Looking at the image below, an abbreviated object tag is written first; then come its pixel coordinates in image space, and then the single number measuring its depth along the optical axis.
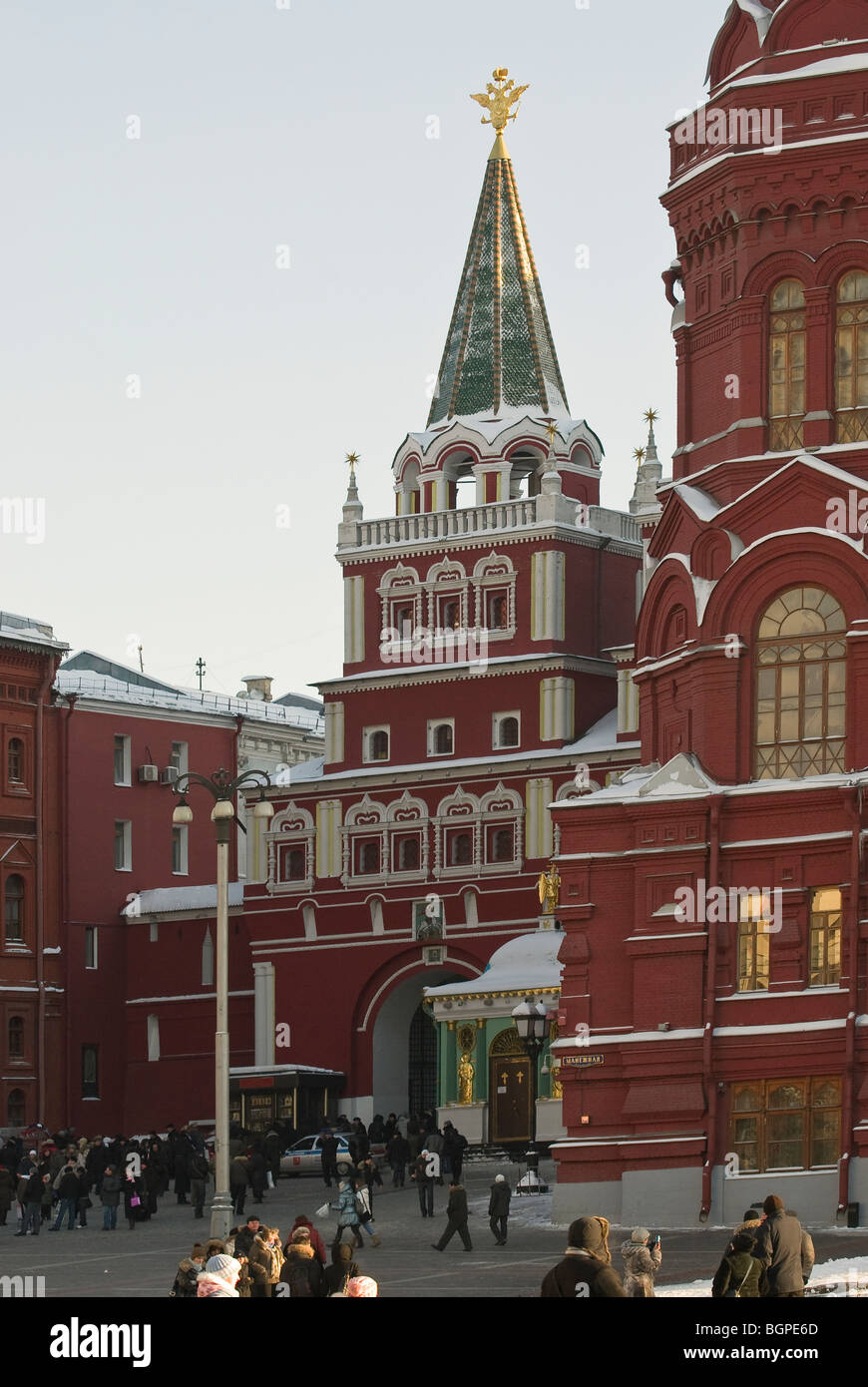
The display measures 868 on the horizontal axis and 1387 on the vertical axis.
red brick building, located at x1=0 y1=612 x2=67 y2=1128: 76.38
